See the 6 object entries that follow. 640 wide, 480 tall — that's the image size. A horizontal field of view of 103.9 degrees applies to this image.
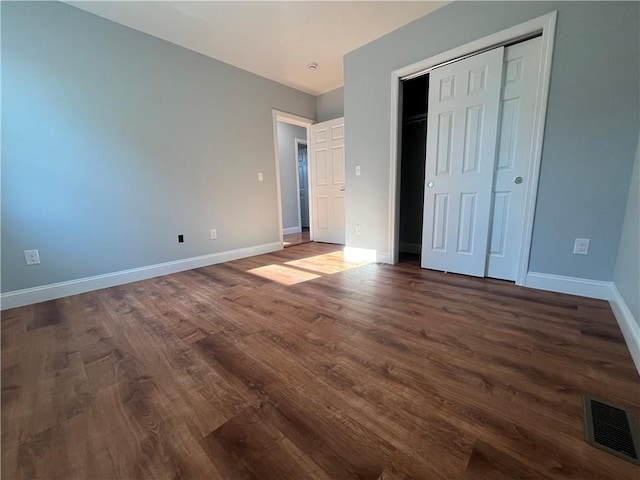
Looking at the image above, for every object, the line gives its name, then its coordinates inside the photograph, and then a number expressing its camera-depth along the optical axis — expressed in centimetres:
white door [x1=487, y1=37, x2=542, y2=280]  200
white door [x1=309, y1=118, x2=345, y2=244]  403
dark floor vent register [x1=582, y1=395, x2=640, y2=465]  81
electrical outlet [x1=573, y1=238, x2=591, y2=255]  188
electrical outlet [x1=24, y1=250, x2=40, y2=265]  207
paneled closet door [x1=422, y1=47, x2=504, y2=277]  219
